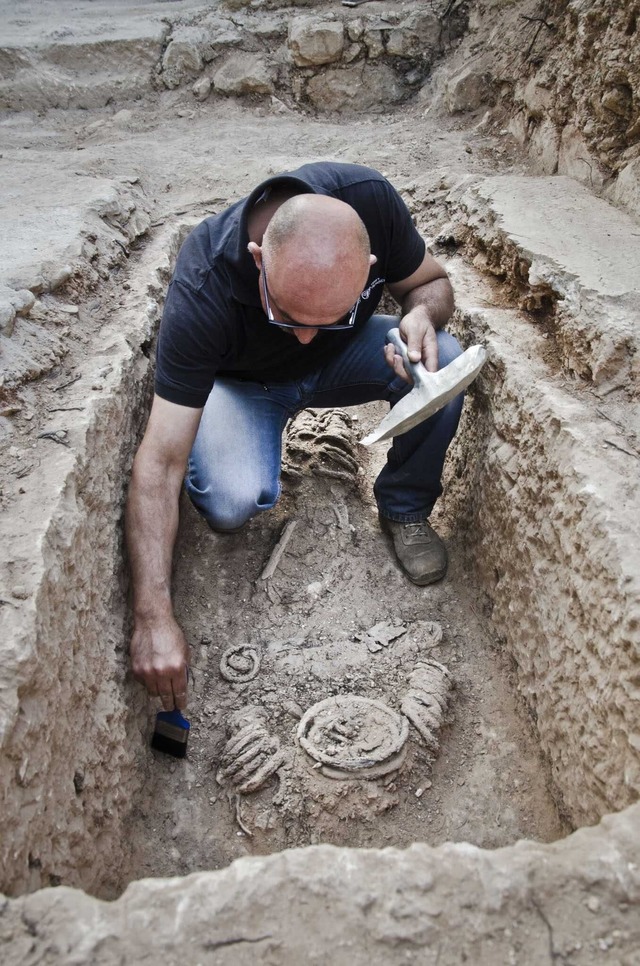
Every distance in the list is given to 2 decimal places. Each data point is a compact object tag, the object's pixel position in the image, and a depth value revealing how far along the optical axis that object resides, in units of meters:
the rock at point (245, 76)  5.31
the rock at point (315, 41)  5.09
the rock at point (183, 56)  5.43
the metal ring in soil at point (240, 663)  2.34
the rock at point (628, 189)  2.95
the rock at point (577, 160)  3.29
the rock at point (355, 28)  5.08
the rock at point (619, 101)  3.09
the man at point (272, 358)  1.99
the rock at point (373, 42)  5.09
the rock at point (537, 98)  3.80
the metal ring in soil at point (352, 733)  1.99
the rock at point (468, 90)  4.57
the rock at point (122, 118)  5.26
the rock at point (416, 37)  5.07
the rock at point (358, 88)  5.23
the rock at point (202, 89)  5.41
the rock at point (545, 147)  3.69
